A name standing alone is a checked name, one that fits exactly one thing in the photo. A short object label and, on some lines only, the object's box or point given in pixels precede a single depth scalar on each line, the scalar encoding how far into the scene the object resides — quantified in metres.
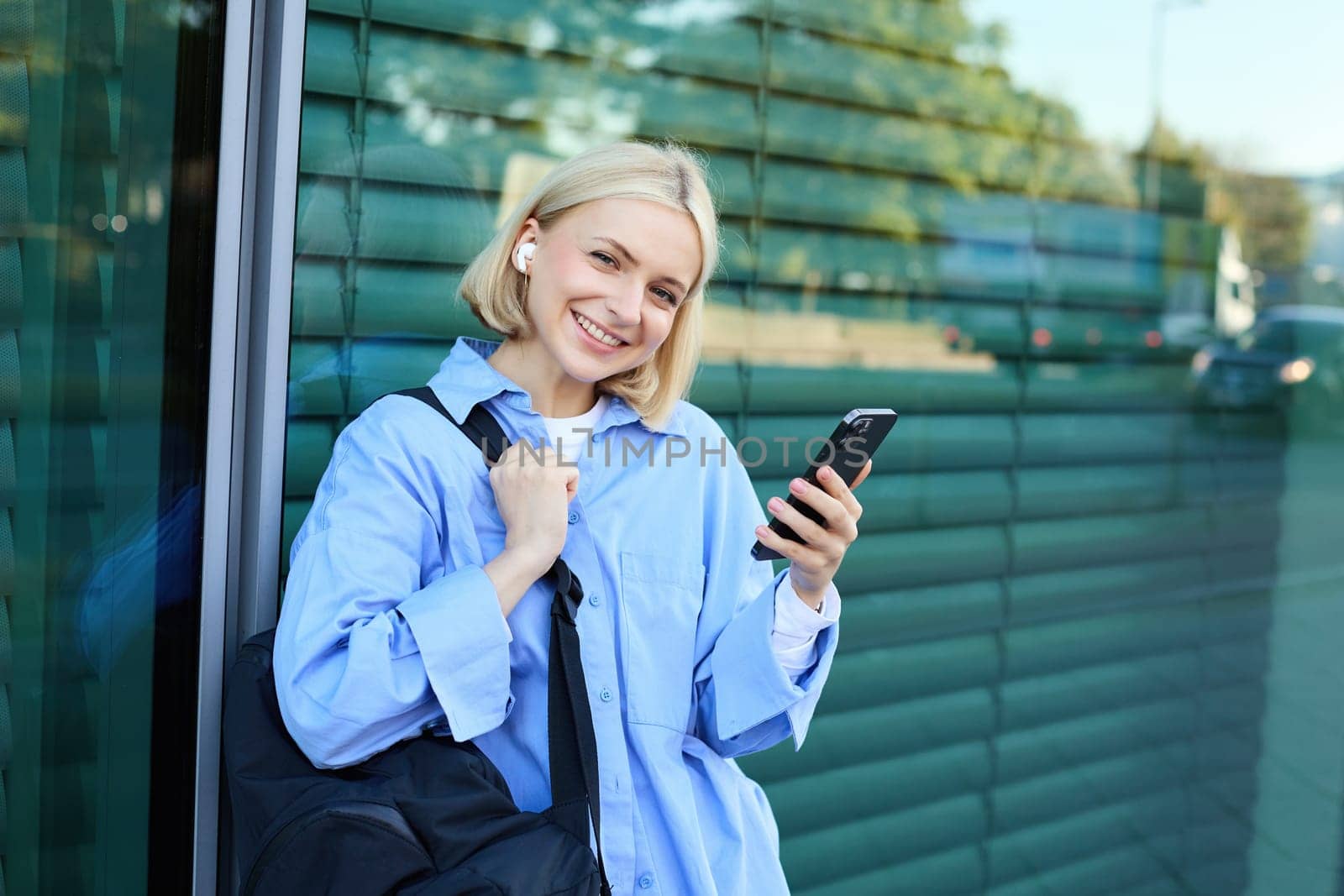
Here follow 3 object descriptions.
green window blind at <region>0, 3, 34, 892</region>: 1.46
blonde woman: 1.38
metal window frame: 1.71
